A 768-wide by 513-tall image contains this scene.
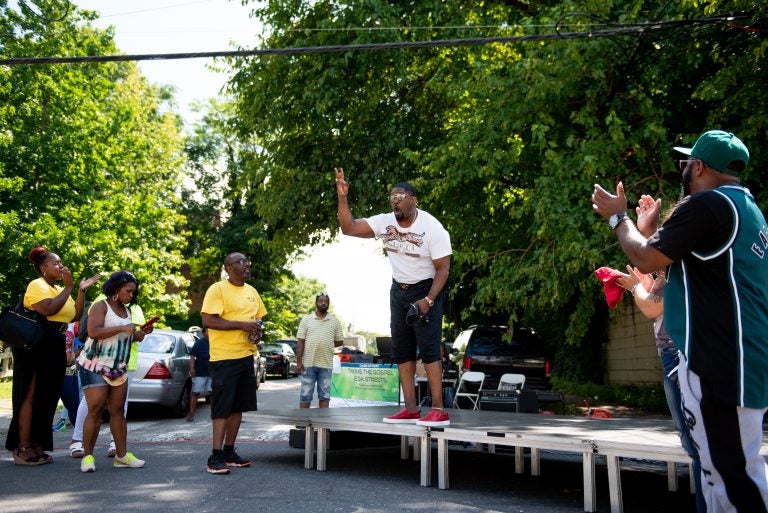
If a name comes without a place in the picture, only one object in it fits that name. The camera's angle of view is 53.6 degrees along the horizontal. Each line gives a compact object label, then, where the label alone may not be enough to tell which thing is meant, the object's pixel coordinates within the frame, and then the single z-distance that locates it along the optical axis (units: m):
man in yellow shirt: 6.91
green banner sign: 11.22
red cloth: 4.47
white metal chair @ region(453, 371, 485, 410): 11.41
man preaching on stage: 6.24
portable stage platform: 5.16
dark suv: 14.68
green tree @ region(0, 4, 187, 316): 21.16
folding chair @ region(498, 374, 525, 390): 11.93
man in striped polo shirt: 10.80
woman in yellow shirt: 7.22
